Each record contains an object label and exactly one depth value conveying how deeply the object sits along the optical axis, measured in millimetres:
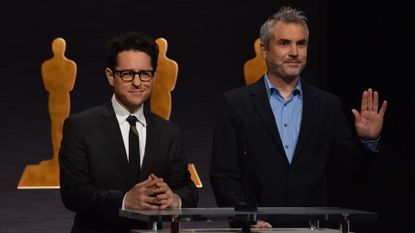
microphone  5489
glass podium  5240
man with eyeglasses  6238
